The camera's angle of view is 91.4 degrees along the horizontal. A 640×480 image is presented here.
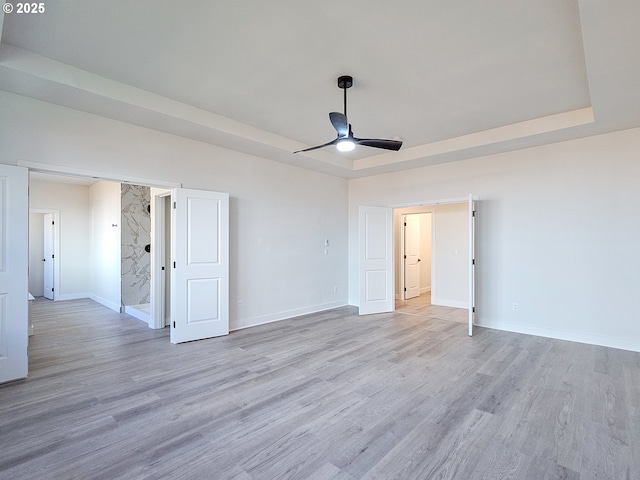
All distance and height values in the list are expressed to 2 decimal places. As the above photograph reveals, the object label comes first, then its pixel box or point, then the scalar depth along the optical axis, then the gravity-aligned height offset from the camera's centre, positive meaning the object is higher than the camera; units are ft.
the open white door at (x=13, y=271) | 10.17 -0.97
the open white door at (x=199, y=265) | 14.43 -1.13
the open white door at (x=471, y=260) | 16.01 -1.02
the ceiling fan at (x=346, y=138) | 10.16 +3.72
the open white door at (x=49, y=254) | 25.75 -1.04
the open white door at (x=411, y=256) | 26.63 -1.34
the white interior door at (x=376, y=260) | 20.63 -1.27
